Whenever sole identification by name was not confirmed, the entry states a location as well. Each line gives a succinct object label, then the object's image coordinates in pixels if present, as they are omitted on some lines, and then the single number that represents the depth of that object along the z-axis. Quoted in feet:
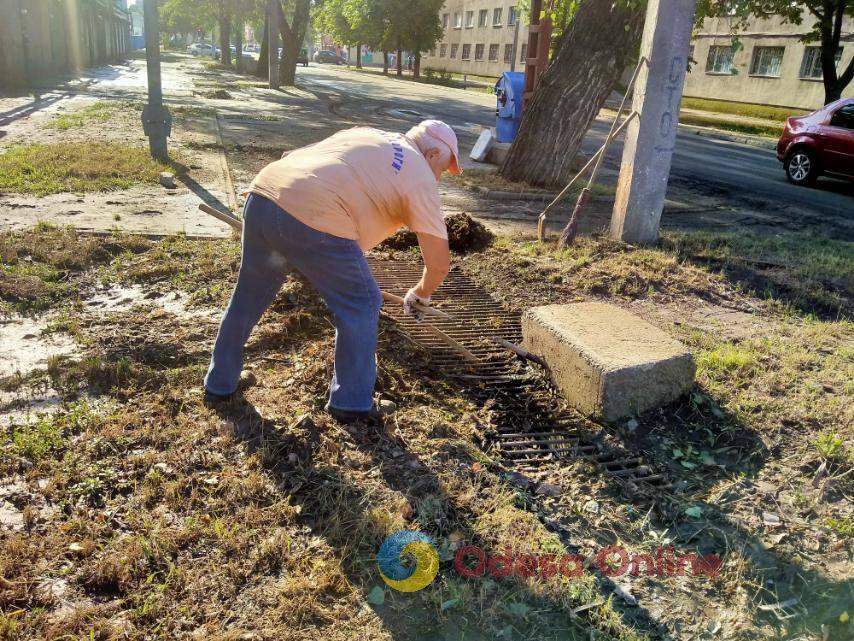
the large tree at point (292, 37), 82.79
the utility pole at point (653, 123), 20.51
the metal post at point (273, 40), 76.61
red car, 38.22
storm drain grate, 10.96
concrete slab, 11.53
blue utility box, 37.99
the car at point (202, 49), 257.34
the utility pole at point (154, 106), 29.77
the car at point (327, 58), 237.96
